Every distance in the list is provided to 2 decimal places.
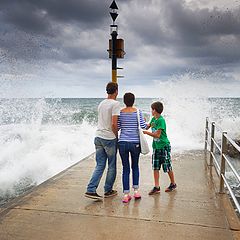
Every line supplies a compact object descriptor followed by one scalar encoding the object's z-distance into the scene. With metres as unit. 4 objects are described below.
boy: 4.28
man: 4.02
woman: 4.01
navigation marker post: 5.94
